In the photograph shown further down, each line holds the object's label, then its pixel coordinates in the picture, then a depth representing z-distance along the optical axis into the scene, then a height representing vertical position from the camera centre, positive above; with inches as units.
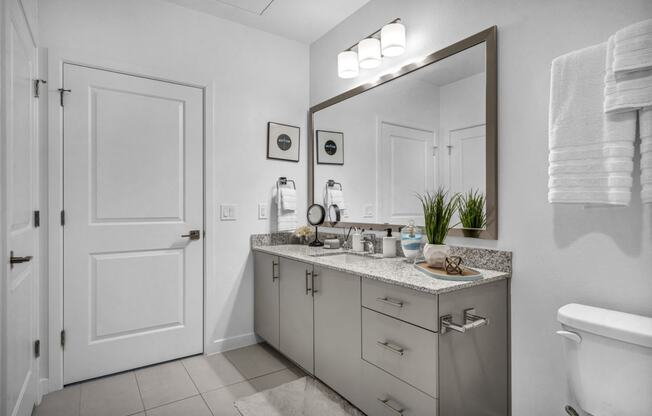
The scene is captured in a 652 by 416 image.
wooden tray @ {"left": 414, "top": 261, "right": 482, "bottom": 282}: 57.2 -11.6
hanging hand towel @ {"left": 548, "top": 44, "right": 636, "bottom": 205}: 46.8 +9.8
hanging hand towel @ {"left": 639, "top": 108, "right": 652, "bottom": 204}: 44.1 +6.5
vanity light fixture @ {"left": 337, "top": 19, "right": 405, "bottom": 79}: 81.6 +39.4
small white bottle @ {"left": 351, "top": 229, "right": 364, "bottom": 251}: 93.2 -9.6
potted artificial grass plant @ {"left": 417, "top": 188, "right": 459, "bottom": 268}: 64.7 -3.6
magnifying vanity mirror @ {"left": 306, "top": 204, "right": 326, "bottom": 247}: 104.3 -3.5
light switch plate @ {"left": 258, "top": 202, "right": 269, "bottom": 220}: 107.6 -1.8
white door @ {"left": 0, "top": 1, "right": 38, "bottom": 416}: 53.4 -2.2
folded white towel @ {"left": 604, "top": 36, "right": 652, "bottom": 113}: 44.1 +15.4
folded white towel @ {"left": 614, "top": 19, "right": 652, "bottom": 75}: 43.8 +20.3
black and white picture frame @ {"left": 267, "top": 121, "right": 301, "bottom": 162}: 108.8 +20.4
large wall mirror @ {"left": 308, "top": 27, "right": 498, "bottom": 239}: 66.9 +16.0
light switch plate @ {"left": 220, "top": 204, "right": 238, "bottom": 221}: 100.7 -2.0
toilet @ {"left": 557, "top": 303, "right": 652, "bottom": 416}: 42.5 -19.8
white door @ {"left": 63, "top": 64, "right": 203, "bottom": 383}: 81.7 -4.1
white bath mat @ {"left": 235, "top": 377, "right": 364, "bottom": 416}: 69.9 -41.3
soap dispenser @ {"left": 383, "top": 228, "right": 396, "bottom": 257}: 83.2 -9.6
